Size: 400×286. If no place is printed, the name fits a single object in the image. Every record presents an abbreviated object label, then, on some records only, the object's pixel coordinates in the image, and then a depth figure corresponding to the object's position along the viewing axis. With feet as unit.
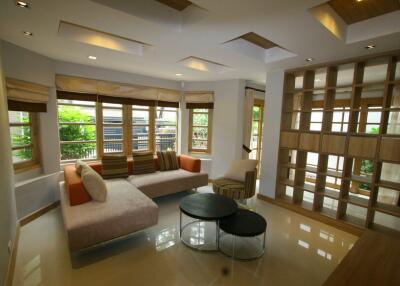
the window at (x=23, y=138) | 9.63
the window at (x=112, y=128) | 13.71
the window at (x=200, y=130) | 16.67
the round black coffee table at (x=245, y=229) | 7.19
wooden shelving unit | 8.47
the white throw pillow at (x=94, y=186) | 8.23
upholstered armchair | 11.04
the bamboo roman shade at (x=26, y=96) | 8.79
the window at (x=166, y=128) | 16.25
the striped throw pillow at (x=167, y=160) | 13.91
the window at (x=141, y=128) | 15.01
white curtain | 15.31
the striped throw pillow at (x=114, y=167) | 11.86
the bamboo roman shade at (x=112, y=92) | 11.64
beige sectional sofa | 6.86
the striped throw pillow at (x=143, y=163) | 12.88
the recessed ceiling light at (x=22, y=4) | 5.38
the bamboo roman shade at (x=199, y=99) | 15.87
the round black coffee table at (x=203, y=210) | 7.77
